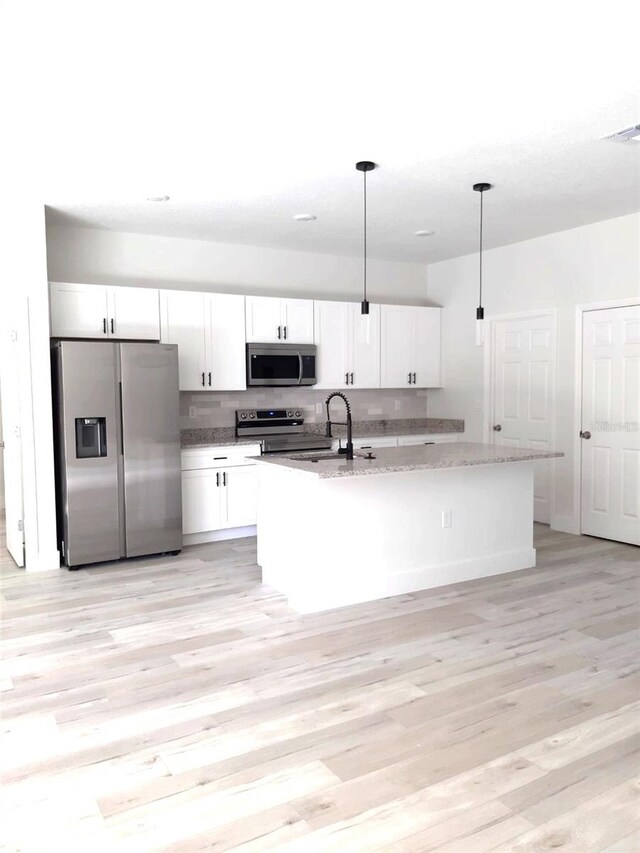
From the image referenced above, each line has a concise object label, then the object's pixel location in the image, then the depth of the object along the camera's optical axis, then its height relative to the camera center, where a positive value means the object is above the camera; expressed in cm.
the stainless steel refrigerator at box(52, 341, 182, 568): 491 -46
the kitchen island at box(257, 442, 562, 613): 404 -89
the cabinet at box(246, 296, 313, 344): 610 +63
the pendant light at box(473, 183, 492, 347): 444 +45
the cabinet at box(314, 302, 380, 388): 653 +39
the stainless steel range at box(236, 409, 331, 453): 607 -42
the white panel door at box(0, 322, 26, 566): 502 -39
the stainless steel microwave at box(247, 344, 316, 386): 607 +21
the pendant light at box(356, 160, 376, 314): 402 +134
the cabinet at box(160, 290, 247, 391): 571 +46
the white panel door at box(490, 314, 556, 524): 615 -4
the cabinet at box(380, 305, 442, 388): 694 +41
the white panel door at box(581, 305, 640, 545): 538 -35
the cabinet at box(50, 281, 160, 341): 521 +63
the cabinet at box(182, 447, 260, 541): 557 -87
